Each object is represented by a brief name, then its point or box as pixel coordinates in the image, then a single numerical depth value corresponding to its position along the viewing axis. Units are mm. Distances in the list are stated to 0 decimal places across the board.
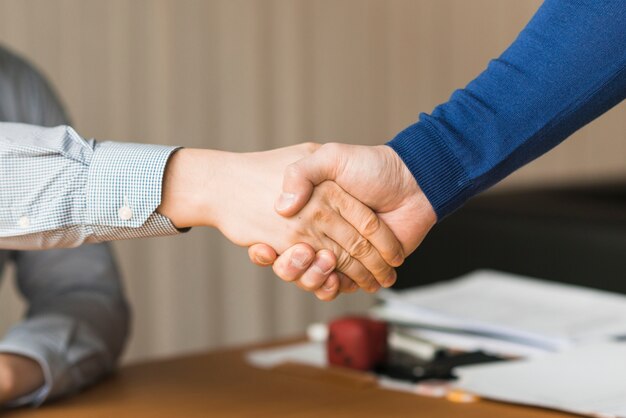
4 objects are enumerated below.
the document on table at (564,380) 1427
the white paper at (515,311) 1621
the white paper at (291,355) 1623
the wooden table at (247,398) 1434
